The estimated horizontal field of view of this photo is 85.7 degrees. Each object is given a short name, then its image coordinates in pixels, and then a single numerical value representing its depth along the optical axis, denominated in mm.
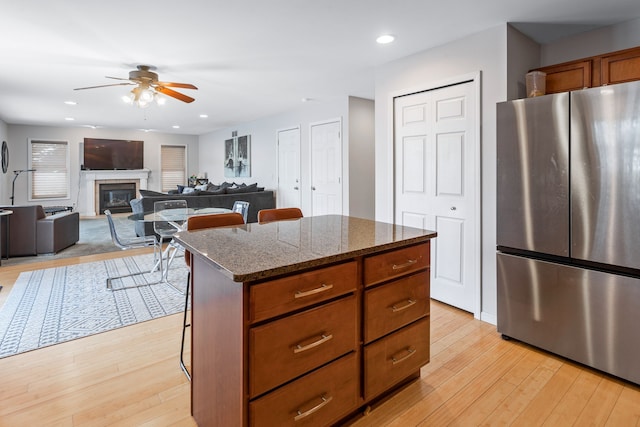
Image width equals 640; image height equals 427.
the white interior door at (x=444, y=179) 3059
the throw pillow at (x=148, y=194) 6105
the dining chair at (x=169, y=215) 3750
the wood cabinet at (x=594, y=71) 2463
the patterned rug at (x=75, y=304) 2658
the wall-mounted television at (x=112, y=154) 9242
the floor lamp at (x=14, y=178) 8117
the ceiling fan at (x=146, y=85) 3945
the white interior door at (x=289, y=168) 6673
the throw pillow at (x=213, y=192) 6438
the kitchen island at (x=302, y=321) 1242
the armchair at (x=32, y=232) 4836
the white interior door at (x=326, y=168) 5742
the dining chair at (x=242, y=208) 4261
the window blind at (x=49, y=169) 8727
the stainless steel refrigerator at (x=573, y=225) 2008
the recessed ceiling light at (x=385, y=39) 3096
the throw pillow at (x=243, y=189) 6832
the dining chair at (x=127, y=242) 3650
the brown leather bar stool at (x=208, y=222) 2113
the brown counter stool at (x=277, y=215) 2512
